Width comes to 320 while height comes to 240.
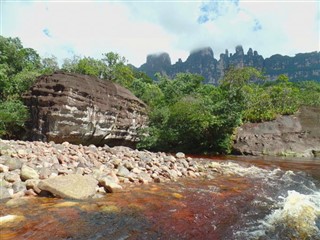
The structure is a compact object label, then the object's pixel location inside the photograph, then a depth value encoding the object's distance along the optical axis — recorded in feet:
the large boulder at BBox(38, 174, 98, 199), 21.79
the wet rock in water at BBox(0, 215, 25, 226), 16.07
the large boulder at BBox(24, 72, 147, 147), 56.70
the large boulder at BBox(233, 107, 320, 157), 80.38
